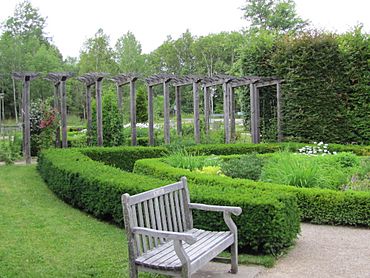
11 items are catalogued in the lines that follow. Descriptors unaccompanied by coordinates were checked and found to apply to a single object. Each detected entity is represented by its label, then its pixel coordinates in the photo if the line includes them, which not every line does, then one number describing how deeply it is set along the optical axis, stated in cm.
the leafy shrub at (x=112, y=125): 1459
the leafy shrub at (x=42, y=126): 1362
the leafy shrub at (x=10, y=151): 1249
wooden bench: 360
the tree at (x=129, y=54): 3909
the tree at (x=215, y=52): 4838
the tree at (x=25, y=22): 4355
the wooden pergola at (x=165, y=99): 1445
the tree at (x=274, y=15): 4003
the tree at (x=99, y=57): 3809
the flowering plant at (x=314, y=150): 1148
